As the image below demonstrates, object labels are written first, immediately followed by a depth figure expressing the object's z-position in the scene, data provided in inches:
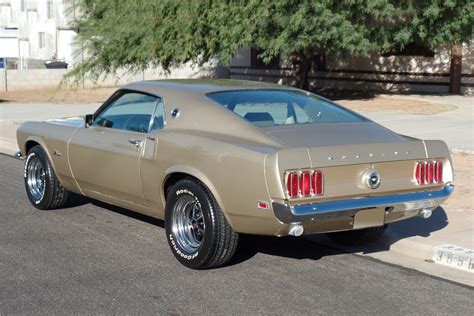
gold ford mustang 221.6
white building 1932.8
